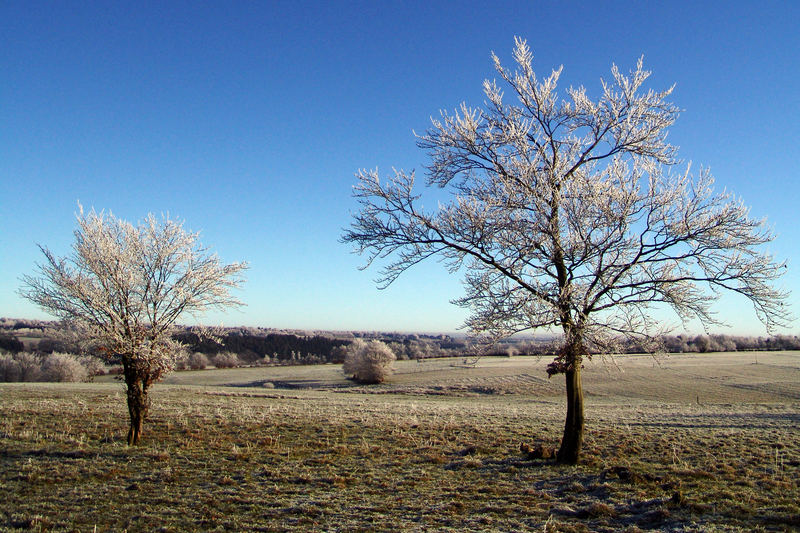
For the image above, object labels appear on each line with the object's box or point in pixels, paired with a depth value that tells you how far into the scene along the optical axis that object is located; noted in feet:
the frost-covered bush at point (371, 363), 180.65
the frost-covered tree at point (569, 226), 27.73
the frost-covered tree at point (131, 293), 38.37
